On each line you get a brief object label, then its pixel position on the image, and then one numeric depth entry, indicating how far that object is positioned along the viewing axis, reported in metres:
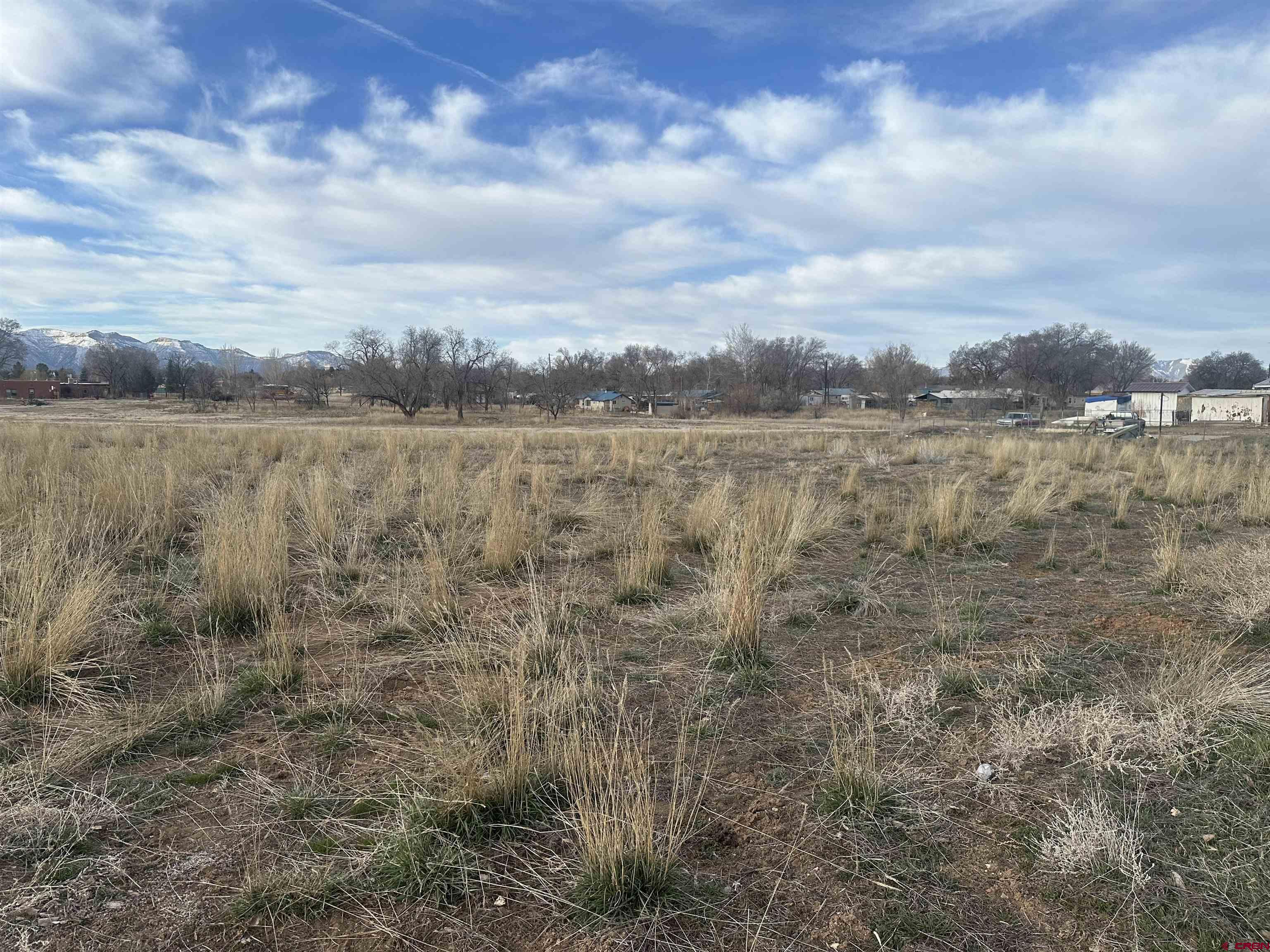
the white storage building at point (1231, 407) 48.28
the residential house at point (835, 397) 86.25
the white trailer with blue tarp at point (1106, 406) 51.88
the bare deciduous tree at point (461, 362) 60.25
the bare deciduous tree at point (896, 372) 61.88
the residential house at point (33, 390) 77.94
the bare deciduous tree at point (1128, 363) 102.06
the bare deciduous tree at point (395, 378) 53.81
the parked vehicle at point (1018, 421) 36.78
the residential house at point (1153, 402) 50.91
